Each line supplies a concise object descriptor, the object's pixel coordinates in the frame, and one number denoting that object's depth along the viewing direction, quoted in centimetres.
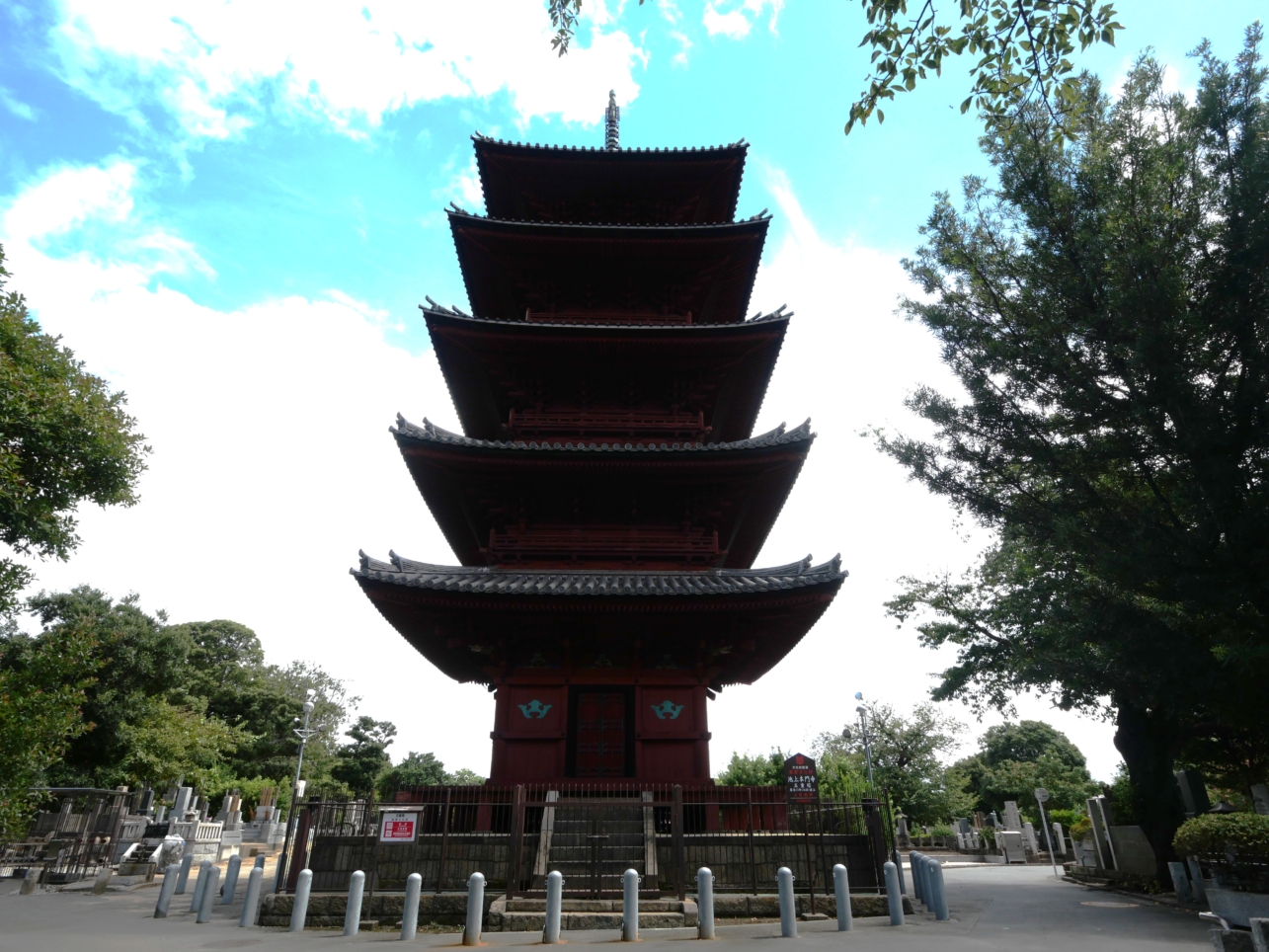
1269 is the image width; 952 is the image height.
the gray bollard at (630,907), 787
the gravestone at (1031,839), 3384
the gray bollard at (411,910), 841
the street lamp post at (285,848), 1009
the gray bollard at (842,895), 862
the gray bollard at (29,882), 1530
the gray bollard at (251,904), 949
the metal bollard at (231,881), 1227
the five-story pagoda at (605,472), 1232
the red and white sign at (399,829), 978
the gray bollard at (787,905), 808
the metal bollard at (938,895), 1013
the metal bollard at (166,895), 1079
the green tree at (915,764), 4319
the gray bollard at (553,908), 788
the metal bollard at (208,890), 1010
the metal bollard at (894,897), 910
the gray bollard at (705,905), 799
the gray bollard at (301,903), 908
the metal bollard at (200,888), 1042
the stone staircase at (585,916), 870
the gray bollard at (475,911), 787
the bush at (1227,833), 992
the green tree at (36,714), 1350
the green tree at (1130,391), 1040
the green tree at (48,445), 1430
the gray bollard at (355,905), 868
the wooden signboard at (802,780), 1042
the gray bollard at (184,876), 1548
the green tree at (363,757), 5197
